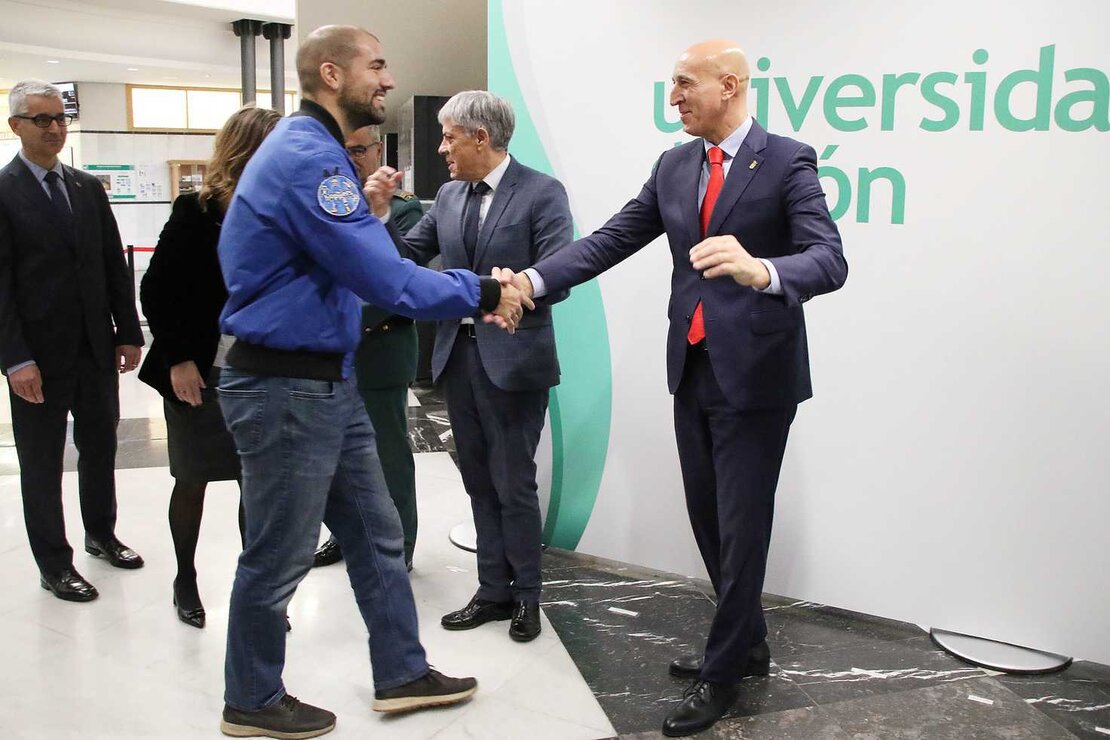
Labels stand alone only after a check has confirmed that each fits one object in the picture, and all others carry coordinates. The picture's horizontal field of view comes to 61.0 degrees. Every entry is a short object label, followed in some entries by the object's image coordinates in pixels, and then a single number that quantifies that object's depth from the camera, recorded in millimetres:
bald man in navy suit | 2281
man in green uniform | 3066
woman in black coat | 2576
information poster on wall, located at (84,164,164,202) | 12953
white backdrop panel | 2635
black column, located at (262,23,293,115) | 10375
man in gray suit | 2746
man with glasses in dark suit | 2982
